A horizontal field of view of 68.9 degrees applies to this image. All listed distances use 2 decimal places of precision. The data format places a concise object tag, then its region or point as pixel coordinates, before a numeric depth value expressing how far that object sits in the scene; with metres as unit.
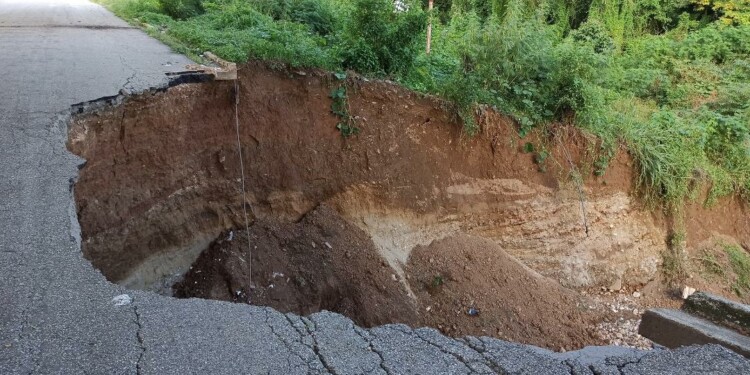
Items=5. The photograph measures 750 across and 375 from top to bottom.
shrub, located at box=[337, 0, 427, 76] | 7.69
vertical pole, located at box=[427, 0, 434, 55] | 10.05
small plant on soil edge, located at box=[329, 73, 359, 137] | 7.21
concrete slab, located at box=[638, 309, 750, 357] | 3.93
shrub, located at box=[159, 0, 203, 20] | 12.11
